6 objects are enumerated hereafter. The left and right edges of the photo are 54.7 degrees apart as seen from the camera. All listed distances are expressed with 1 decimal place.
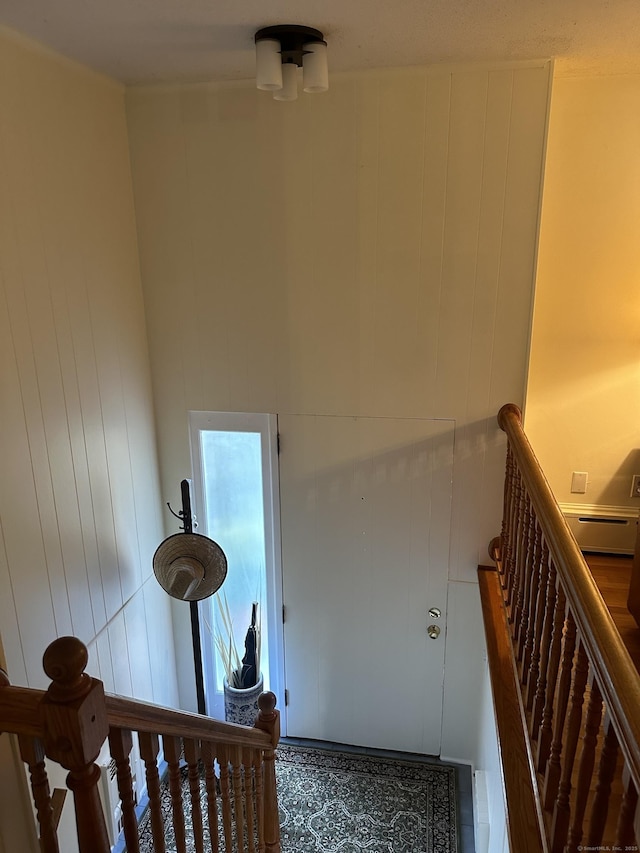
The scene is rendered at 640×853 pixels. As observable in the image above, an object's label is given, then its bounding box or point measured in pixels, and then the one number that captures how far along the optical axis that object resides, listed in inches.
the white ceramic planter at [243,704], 126.8
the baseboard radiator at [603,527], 121.4
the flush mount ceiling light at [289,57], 80.2
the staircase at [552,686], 42.2
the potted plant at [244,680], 126.9
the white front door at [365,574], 116.7
